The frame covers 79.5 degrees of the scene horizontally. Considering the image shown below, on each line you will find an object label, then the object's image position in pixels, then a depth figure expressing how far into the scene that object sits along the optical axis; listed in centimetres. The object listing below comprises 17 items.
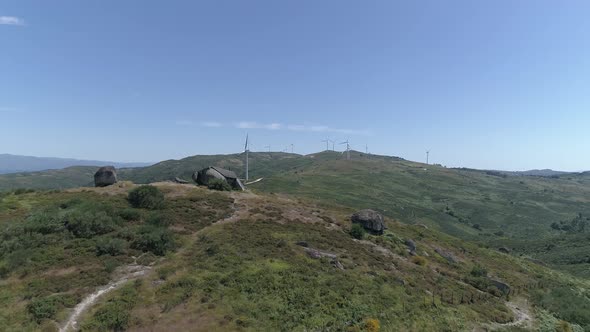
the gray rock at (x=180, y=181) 7750
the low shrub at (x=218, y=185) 7244
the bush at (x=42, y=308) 2669
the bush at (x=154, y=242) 4103
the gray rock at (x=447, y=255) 6419
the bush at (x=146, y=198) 5494
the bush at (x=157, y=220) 4853
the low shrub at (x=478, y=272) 5783
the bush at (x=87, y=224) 4294
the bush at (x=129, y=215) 4922
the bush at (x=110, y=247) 3891
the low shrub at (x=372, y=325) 3120
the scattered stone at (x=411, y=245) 6073
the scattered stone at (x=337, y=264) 4418
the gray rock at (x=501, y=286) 5321
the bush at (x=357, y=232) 5916
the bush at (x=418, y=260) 5473
